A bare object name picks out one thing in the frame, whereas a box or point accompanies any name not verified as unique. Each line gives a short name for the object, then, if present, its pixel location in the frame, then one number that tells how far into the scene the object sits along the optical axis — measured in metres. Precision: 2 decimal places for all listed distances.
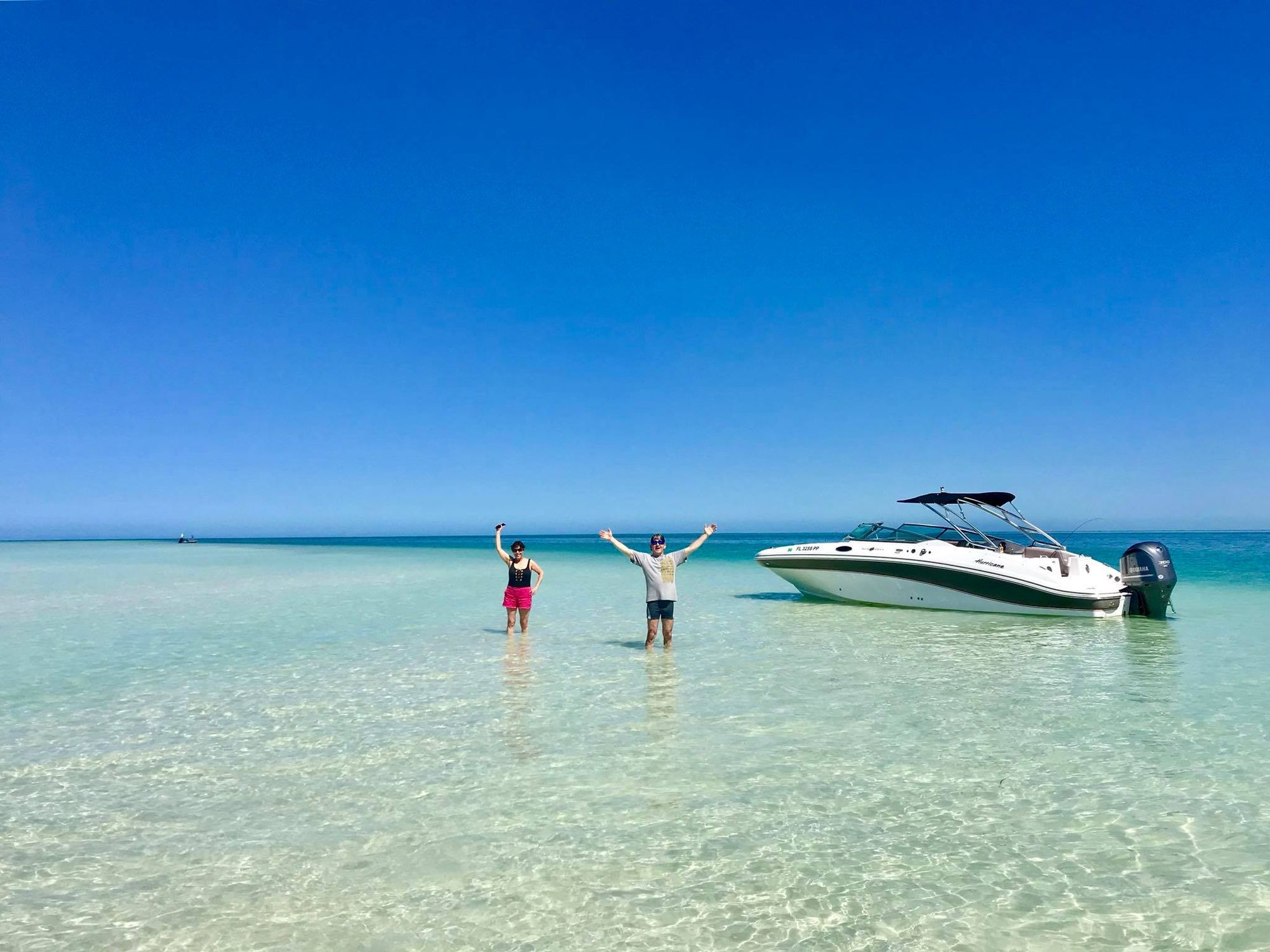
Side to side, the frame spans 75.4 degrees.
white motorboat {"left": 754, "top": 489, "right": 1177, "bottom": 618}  17.45
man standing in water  11.88
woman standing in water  14.05
